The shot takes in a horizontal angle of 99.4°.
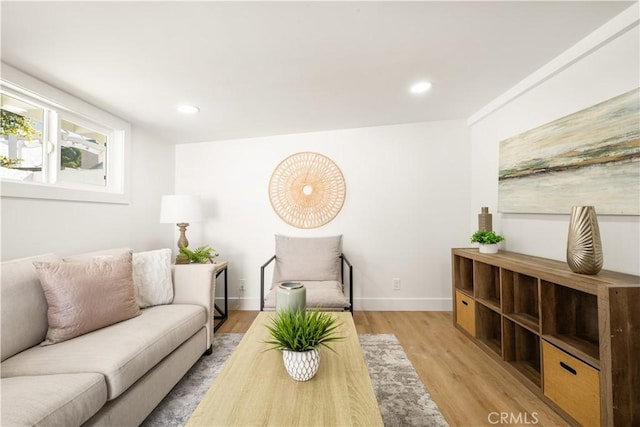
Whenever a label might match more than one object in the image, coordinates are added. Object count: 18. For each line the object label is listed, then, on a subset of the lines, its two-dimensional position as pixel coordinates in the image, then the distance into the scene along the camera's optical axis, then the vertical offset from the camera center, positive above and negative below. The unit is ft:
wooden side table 8.81 -3.45
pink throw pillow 4.67 -1.39
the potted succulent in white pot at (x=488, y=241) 7.48 -0.60
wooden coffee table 2.93 -2.15
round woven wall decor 10.47 +1.16
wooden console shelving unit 3.95 -2.20
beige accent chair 9.20 -1.44
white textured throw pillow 6.46 -1.44
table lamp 8.81 +0.34
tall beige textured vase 4.64 -0.40
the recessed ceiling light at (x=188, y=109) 7.71 +3.21
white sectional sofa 3.34 -2.15
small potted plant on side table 8.66 -1.19
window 5.80 +1.90
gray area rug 4.86 -3.54
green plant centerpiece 3.56 -1.65
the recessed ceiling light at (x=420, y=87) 7.04 +3.53
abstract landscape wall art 4.75 +1.22
